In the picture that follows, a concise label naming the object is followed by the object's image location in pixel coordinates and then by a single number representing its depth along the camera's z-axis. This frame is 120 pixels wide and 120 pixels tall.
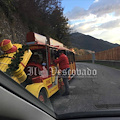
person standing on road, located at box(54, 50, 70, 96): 6.33
